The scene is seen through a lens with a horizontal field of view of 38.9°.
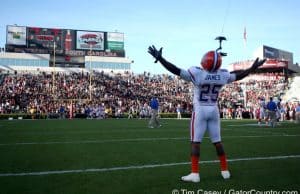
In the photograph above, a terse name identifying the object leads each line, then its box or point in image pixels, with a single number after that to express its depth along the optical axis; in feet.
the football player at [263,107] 97.29
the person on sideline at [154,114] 73.18
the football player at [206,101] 21.13
